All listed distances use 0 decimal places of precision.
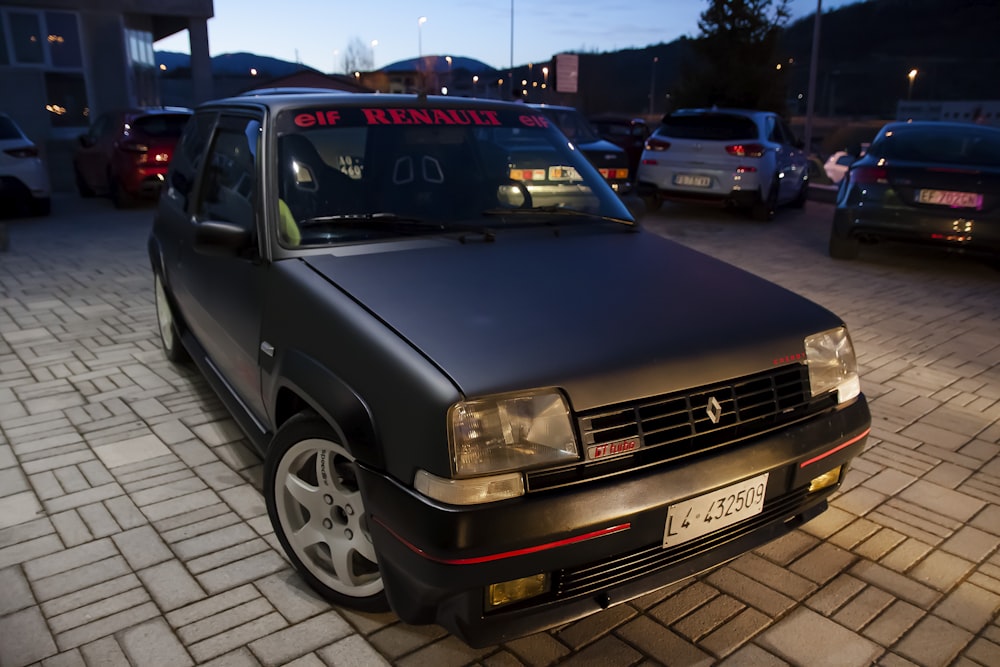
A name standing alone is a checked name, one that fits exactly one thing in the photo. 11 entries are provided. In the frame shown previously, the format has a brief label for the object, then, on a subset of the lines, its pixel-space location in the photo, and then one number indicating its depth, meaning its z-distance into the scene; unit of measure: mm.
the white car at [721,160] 10492
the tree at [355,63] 81688
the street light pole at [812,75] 21891
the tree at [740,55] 25938
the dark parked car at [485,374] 1962
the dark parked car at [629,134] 15875
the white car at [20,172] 10414
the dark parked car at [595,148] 11383
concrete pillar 22047
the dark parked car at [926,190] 7211
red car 11547
